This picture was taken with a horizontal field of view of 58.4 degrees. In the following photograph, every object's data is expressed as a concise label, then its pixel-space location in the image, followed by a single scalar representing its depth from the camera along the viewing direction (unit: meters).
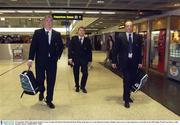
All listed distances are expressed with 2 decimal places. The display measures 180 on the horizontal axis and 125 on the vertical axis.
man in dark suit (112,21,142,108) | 3.06
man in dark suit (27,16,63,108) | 2.89
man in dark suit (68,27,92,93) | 3.68
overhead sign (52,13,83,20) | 7.44
